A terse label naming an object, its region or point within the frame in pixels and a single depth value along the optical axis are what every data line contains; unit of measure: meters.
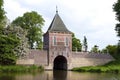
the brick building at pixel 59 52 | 23.28
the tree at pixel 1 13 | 18.80
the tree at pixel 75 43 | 35.05
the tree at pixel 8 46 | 20.46
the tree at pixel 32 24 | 29.11
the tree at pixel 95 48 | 39.35
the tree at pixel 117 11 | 23.75
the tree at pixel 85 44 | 39.92
